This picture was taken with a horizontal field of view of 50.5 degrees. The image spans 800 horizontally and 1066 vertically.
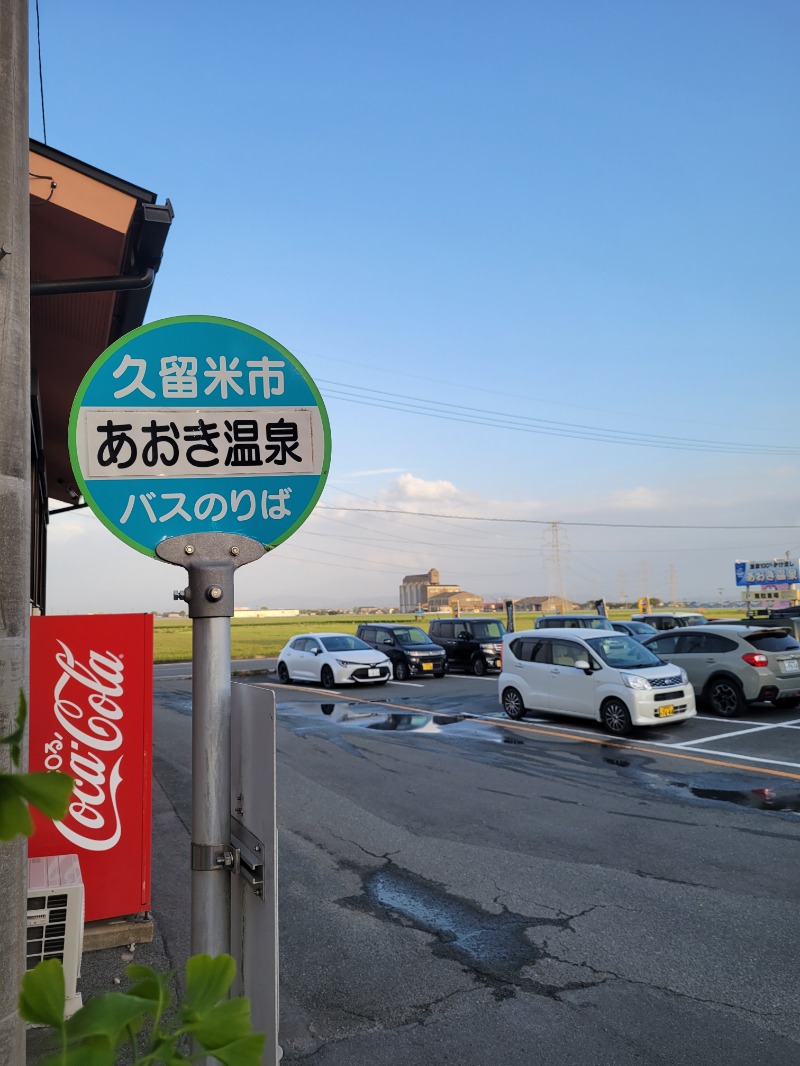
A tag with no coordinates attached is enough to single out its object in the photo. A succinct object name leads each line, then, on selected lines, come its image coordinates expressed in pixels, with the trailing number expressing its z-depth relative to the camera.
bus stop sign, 2.23
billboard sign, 44.66
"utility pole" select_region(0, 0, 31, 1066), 1.92
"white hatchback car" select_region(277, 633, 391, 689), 21.53
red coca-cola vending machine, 4.90
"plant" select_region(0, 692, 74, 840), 0.50
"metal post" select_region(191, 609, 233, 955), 2.04
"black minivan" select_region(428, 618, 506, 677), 25.14
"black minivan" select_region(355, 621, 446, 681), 23.50
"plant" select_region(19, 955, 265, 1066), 0.62
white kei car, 12.99
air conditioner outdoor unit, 3.94
